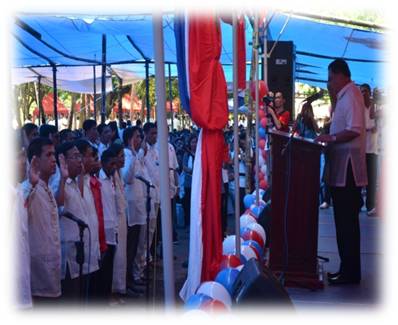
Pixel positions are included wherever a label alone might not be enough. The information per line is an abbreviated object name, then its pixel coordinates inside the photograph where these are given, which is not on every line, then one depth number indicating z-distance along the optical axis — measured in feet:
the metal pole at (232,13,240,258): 17.29
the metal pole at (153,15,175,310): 11.64
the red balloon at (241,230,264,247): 21.83
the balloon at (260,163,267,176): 34.60
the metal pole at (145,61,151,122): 56.61
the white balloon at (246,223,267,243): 22.53
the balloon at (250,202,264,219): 25.94
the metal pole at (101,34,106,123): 43.44
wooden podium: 20.03
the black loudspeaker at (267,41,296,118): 36.63
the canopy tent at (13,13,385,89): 34.63
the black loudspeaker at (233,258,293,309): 12.52
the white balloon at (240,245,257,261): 18.73
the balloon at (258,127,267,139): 34.45
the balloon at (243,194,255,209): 29.63
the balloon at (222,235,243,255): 19.06
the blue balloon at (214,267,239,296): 15.08
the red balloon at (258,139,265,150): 35.89
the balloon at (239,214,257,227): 24.33
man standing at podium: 19.89
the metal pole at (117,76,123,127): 61.93
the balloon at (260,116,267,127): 32.60
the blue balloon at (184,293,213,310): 13.56
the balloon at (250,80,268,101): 30.70
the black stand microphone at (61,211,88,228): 14.43
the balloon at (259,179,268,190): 33.72
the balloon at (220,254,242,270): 16.45
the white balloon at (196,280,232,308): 14.34
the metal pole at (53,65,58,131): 55.88
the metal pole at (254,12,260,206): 25.73
